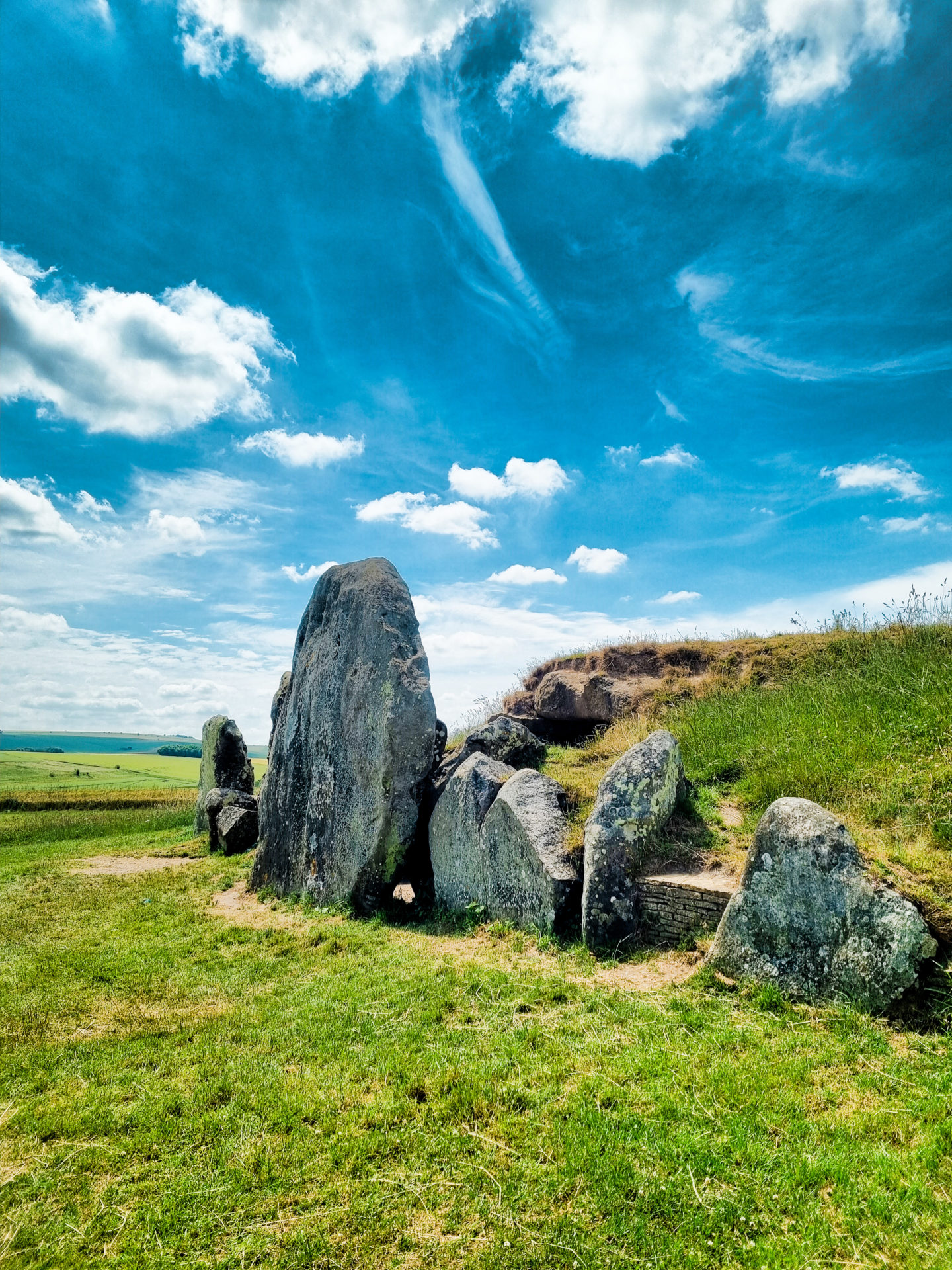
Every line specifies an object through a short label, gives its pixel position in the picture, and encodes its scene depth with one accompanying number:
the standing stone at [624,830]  7.63
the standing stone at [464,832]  9.52
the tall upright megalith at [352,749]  10.62
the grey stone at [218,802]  17.09
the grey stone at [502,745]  12.48
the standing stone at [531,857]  8.24
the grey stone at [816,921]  5.62
